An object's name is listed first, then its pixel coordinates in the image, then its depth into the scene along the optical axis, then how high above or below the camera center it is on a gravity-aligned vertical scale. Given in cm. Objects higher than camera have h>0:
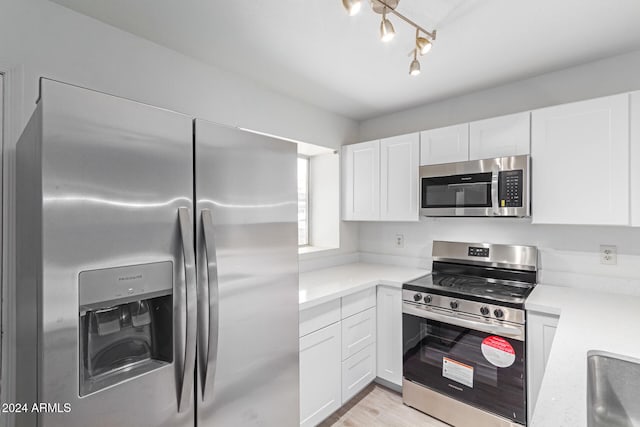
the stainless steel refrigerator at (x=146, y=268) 86 -19
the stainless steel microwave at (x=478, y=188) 205 +18
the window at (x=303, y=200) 320 +13
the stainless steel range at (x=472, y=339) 184 -82
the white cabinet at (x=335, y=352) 186 -95
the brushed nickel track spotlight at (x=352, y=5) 98 +66
